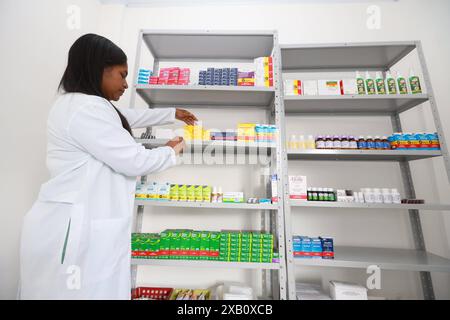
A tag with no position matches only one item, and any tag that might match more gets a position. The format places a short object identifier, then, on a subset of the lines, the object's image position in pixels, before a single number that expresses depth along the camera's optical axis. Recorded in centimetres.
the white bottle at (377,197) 140
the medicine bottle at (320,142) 144
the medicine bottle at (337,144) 143
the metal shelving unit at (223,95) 133
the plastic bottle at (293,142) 149
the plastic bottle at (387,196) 139
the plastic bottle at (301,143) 149
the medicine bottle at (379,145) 142
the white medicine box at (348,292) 139
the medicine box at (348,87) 154
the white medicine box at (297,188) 138
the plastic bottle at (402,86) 148
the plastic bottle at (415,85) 146
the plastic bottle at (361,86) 152
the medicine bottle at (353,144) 143
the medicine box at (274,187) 138
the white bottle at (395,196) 139
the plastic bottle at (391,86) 149
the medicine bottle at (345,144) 143
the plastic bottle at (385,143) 142
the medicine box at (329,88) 155
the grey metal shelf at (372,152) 135
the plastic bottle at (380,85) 151
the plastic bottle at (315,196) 138
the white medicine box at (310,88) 157
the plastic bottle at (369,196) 140
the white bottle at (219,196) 141
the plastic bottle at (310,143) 149
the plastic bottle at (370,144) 142
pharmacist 81
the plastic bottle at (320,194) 138
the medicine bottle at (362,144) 143
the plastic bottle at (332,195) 138
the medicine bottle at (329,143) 143
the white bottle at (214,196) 141
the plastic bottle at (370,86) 151
